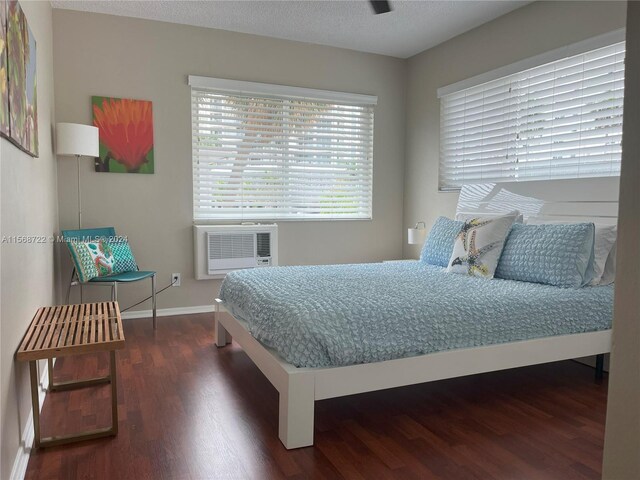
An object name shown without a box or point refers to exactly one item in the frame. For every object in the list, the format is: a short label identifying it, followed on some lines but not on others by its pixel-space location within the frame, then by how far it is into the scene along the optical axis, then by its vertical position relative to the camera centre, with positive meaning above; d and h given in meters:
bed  2.09 -0.57
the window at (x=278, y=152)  4.48 +0.55
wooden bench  1.99 -0.58
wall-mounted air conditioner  4.38 -0.37
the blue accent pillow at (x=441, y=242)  3.75 -0.25
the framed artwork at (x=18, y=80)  1.81 +0.55
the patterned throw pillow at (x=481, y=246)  3.24 -0.24
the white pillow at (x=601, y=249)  2.96 -0.23
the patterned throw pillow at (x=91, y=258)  3.52 -0.39
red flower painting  4.07 +0.62
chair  3.62 -0.53
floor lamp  3.62 +0.50
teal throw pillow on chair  3.87 -0.41
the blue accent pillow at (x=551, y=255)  2.86 -0.27
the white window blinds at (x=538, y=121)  3.20 +0.70
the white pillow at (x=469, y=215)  3.93 -0.04
